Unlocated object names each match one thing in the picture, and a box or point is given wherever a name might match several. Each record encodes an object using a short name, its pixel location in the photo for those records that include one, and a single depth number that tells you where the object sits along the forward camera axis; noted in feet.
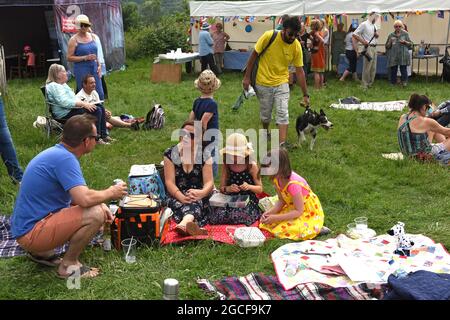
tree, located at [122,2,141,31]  80.89
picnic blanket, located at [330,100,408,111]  31.86
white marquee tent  40.08
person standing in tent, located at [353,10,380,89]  39.93
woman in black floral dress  15.58
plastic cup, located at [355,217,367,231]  14.58
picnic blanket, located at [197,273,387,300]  11.19
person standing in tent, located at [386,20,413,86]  40.06
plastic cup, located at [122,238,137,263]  12.99
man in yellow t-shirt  21.45
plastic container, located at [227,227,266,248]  13.94
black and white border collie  23.12
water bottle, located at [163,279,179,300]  9.50
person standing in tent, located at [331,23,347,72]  46.44
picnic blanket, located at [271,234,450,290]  11.96
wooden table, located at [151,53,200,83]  44.68
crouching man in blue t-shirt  11.57
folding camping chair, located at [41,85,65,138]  23.66
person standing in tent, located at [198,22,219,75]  46.55
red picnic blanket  14.20
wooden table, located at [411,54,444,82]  42.63
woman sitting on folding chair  22.94
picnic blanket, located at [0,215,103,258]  13.53
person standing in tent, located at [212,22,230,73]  50.52
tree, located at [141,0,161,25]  89.59
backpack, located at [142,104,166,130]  27.53
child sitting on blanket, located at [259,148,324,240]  14.66
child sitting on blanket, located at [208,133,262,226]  15.70
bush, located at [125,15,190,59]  63.77
